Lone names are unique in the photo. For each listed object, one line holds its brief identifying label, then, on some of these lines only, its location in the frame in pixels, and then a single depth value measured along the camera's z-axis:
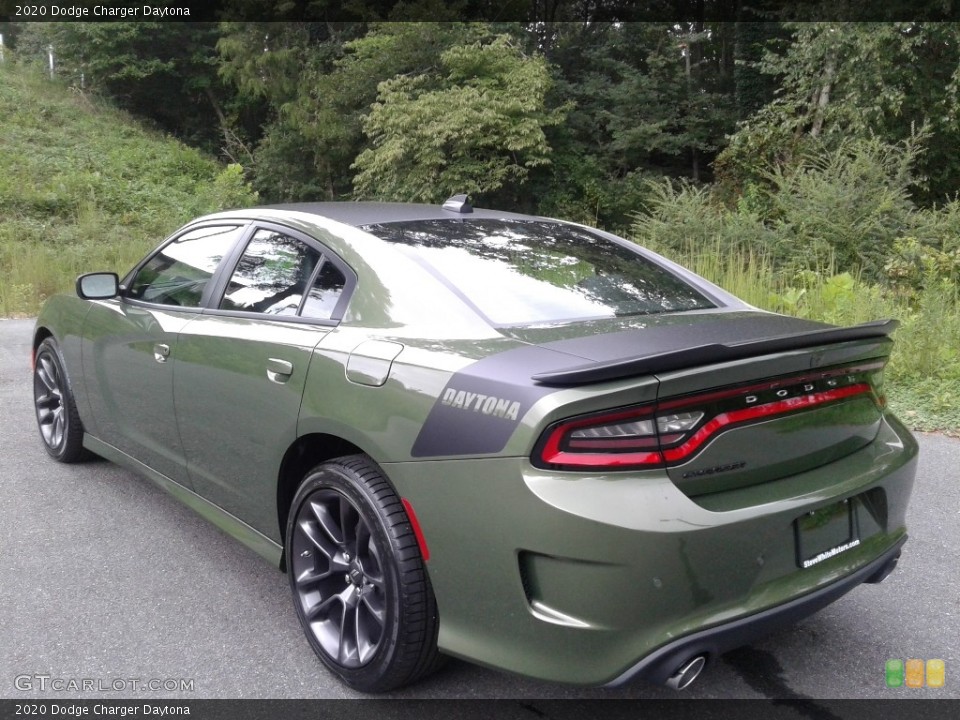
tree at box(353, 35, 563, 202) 22.03
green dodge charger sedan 2.05
